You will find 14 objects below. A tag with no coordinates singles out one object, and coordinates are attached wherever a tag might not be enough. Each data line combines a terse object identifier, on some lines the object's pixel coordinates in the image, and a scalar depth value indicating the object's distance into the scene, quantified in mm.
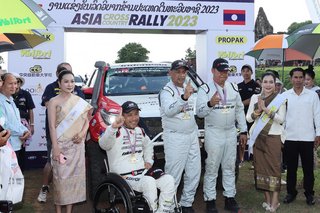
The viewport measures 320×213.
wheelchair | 4352
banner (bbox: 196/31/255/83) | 9297
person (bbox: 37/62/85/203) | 6102
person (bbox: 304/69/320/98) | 6988
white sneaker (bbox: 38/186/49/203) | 6426
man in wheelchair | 4535
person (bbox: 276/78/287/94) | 7176
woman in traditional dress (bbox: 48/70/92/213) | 5004
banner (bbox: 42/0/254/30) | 8602
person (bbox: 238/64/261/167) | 8211
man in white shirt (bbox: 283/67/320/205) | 6047
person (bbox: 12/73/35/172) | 7125
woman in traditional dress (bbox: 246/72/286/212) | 5594
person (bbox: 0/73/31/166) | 5148
